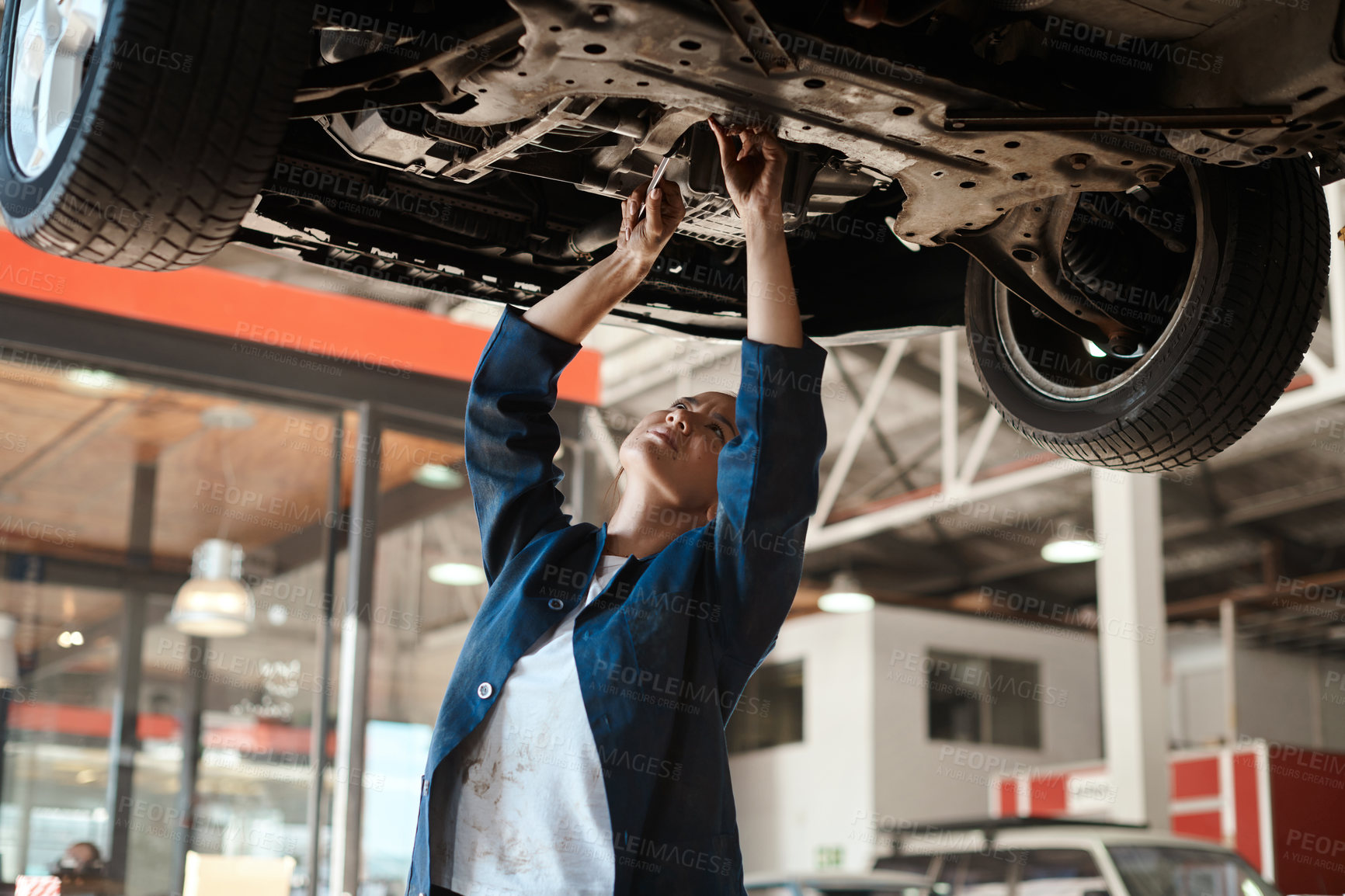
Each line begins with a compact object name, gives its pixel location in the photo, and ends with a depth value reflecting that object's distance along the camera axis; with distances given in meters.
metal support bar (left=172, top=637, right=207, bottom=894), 6.85
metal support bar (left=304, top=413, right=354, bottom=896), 5.76
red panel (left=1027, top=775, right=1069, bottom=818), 10.41
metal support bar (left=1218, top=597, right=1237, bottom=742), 11.95
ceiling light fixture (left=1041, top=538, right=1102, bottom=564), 10.98
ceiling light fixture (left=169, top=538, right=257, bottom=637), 6.50
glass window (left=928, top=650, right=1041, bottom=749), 13.86
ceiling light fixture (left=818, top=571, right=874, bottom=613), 12.48
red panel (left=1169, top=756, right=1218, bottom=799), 10.20
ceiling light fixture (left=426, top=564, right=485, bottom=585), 6.85
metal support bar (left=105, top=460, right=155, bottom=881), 6.67
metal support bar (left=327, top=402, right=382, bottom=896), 5.74
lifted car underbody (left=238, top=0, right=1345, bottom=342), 1.85
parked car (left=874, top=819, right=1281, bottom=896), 7.11
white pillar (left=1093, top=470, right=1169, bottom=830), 8.58
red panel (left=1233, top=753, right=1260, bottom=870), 9.75
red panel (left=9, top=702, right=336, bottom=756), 6.54
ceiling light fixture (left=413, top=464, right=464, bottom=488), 6.58
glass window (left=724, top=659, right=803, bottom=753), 14.82
